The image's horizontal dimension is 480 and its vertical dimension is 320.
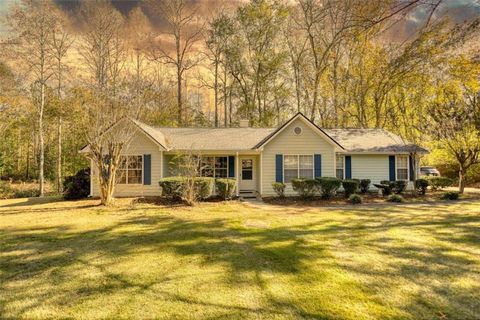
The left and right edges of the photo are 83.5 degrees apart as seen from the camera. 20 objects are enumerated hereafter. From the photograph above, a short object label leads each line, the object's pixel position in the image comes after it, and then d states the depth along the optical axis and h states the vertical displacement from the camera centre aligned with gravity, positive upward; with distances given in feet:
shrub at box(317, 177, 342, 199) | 45.03 -2.68
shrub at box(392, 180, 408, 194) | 50.67 -3.32
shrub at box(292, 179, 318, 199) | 45.29 -2.99
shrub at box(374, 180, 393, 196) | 49.62 -3.48
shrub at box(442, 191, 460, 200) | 45.78 -4.80
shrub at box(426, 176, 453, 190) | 56.54 -2.96
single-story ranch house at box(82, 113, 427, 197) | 49.75 +2.26
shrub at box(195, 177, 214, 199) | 42.34 -2.59
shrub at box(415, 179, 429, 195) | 50.88 -3.20
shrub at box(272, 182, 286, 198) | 47.42 -3.26
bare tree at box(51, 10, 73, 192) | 62.59 +29.58
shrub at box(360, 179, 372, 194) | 52.24 -3.16
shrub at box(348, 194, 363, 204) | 42.50 -4.79
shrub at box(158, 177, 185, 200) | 41.86 -2.39
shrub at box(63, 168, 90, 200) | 47.65 -2.59
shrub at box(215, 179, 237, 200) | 45.19 -2.97
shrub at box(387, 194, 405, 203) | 43.42 -4.94
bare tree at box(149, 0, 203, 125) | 80.43 +41.25
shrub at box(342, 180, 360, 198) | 46.98 -2.99
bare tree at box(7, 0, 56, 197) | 58.65 +30.00
